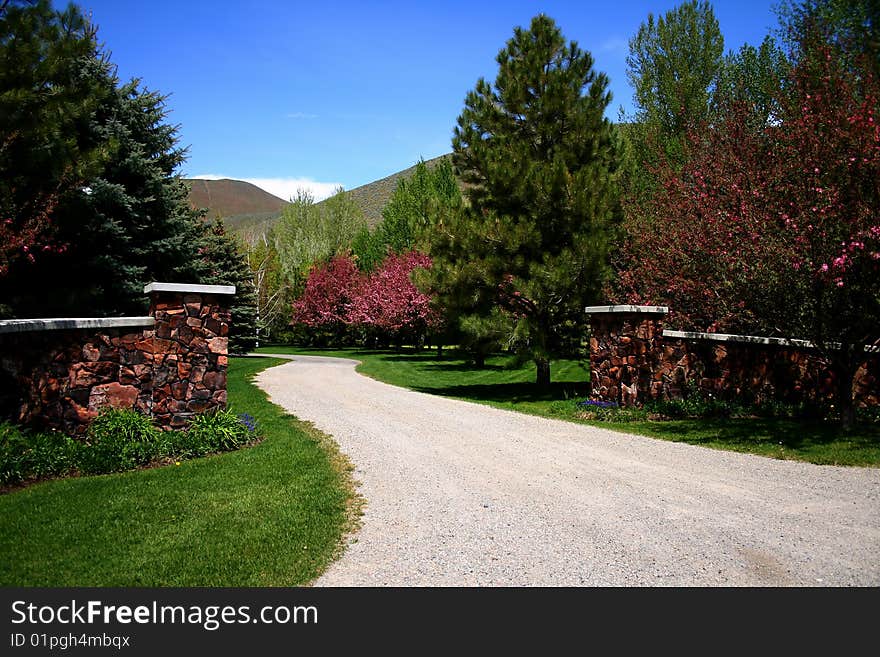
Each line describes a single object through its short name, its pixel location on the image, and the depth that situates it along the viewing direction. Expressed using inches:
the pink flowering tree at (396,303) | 1263.5
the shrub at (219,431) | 305.4
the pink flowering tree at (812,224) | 325.1
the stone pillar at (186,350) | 313.3
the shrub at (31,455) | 241.4
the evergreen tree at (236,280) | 1052.5
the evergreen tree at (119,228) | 535.2
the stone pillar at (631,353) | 457.7
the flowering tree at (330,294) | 1685.5
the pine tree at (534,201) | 558.6
